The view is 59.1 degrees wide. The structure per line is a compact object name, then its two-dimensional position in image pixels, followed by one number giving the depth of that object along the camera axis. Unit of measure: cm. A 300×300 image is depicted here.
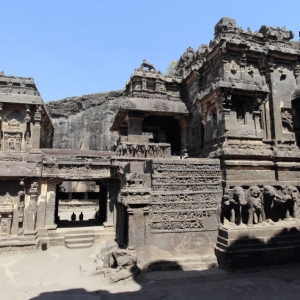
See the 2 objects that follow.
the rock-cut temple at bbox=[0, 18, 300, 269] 824
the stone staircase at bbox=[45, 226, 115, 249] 1188
